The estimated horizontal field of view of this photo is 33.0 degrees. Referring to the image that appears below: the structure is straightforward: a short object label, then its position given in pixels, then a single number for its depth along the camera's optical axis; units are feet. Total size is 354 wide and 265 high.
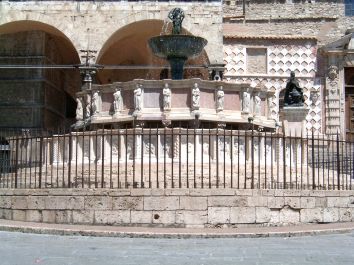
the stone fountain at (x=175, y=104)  45.85
